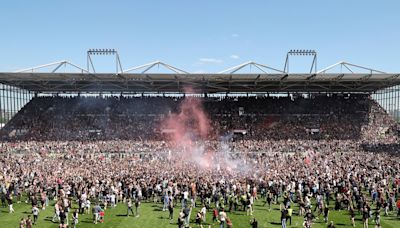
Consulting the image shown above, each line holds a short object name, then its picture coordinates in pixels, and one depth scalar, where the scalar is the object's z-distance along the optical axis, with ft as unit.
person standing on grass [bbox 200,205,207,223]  59.27
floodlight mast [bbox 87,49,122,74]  158.71
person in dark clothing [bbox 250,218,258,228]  50.89
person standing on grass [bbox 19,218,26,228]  48.91
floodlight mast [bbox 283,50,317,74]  155.61
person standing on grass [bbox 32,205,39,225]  58.83
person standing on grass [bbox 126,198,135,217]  63.33
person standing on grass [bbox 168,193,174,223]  60.87
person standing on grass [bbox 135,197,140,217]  64.08
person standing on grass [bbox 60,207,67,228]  53.68
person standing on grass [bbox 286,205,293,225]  56.18
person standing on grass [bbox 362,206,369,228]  54.75
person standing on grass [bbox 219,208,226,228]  53.21
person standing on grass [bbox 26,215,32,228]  50.80
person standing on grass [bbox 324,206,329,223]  59.14
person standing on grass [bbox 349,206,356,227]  56.95
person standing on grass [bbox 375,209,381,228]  56.19
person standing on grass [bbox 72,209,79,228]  56.24
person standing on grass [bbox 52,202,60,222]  58.39
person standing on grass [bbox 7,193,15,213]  66.13
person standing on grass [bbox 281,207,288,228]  54.24
